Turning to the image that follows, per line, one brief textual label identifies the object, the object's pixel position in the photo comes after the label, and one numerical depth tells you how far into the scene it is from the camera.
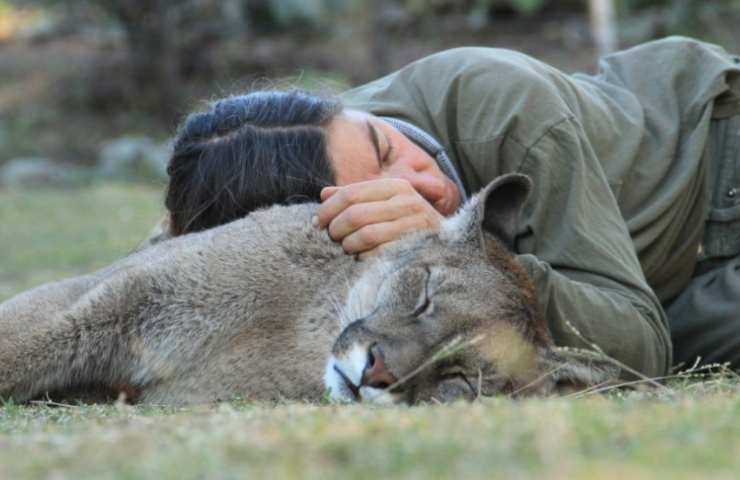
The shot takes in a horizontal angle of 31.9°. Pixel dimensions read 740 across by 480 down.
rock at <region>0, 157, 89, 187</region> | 19.02
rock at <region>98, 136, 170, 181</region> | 19.62
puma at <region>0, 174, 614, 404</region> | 5.12
